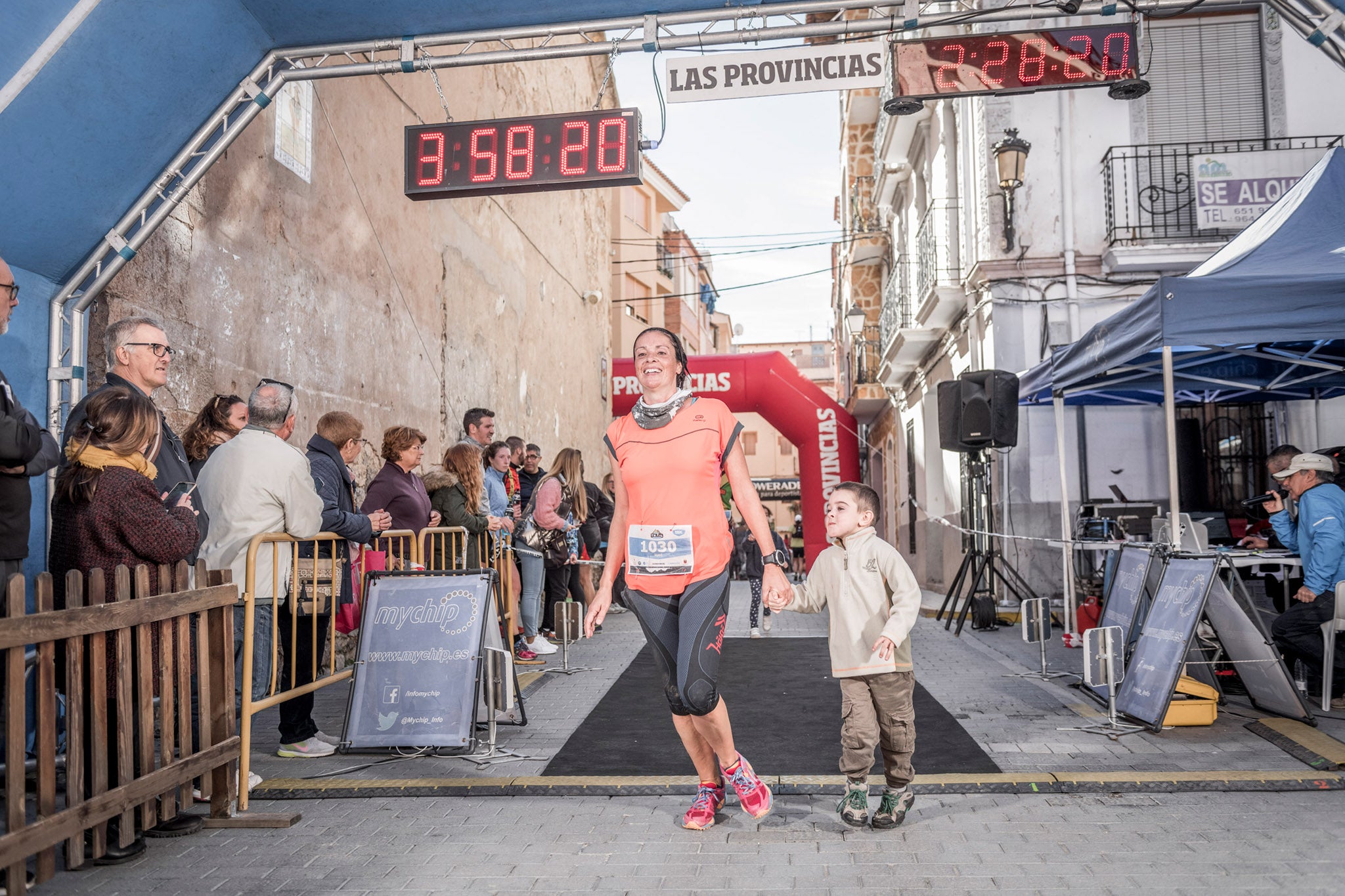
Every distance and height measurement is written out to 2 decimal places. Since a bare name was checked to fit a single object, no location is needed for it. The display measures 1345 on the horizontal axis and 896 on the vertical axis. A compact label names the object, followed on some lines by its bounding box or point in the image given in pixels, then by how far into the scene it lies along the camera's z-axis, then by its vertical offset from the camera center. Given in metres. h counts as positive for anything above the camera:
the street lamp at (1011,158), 12.83 +3.97
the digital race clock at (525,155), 7.45 +2.44
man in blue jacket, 6.54 -0.50
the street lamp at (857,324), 26.11 +4.23
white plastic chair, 6.36 -0.92
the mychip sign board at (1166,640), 5.97 -0.86
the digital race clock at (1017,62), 7.43 +2.99
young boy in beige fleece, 4.34 -0.61
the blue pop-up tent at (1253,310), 6.56 +1.15
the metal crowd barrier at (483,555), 7.86 -0.39
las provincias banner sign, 7.00 +2.78
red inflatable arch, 20.48 +1.65
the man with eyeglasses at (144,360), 5.03 +0.71
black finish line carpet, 5.46 -1.35
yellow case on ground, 6.11 -1.25
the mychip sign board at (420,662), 5.66 -0.83
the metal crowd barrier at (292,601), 4.88 -0.46
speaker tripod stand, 11.48 -0.90
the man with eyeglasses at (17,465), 3.92 +0.18
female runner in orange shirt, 4.26 -0.18
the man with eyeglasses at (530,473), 11.22 +0.31
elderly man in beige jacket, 5.19 +0.02
